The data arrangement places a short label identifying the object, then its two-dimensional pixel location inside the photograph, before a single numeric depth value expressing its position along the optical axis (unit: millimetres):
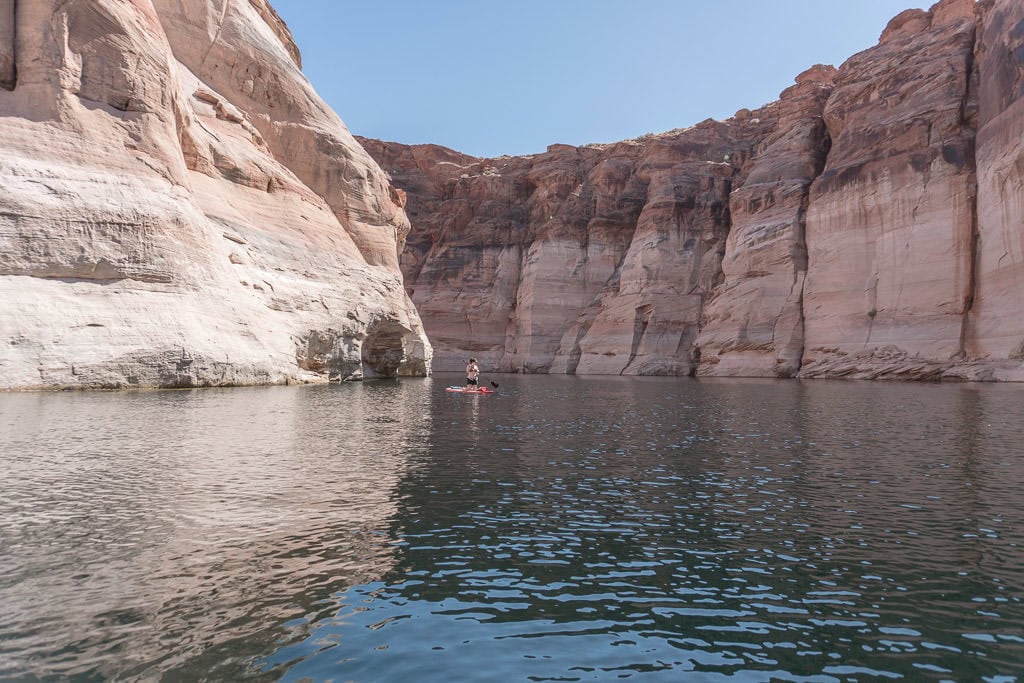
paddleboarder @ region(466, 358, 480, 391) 33372
